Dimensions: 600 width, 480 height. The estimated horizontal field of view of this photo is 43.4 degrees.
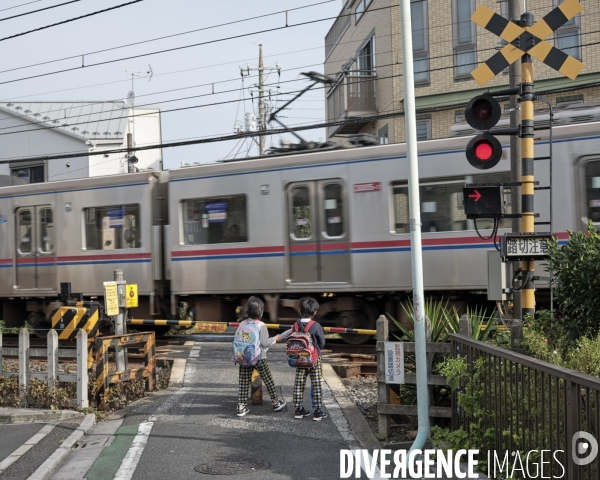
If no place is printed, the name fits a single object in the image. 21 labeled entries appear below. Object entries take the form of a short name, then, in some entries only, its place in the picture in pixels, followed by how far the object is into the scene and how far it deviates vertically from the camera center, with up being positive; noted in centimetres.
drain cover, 635 -191
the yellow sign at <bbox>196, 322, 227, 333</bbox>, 1352 -149
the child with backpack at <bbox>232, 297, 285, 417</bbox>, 838 -119
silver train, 1211 +26
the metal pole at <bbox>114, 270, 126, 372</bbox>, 1070 -98
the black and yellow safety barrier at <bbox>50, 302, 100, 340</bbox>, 1060 -102
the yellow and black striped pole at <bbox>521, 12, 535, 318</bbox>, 768 +63
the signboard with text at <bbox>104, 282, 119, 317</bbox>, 1039 -71
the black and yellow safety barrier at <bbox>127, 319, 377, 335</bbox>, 1252 -147
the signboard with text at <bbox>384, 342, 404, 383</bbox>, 746 -122
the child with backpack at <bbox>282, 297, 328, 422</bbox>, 802 -120
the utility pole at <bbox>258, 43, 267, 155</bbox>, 3559 +699
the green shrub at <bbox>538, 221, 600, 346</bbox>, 605 -42
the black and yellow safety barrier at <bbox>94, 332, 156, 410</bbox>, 909 -149
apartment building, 2072 +520
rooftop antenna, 3249 +642
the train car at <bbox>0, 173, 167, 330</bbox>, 1479 +18
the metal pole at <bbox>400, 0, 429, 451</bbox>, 689 +12
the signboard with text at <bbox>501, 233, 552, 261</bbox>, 746 -11
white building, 3434 +522
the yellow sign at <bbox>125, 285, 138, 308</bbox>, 1178 -78
